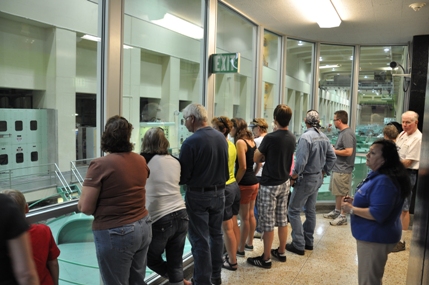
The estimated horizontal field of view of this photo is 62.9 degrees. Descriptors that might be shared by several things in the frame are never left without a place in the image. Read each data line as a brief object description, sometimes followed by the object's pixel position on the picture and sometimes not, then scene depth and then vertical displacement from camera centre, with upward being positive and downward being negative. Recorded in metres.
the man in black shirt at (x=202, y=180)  2.63 -0.53
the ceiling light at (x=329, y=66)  6.52 +0.91
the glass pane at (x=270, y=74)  5.62 +0.64
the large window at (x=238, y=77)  4.85 +0.52
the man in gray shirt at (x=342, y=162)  4.93 -0.68
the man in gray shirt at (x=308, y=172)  3.72 -0.62
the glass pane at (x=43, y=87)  2.75 +0.17
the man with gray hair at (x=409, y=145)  3.98 -0.32
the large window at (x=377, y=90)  6.52 +0.48
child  1.53 -0.65
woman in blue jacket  2.14 -0.59
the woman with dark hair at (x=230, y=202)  3.16 -0.84
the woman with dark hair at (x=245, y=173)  3.41 -0.60
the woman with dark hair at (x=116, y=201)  1.90 -0.52
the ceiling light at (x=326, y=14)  4.05 +1.26
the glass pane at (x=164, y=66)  3.52 +0.51
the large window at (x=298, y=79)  6.16 +0.62
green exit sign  3.85 +0.55
